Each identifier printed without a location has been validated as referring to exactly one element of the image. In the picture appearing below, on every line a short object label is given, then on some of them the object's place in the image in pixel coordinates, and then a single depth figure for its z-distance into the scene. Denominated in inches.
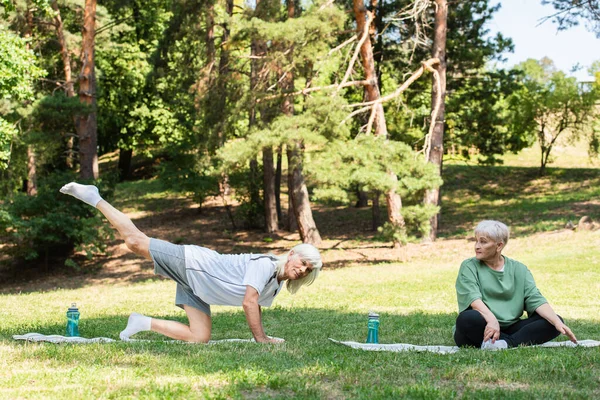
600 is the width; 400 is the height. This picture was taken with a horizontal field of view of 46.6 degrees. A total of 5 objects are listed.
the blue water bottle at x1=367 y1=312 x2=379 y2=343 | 268.2
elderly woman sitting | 249.0
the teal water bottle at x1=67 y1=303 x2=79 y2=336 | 284.7
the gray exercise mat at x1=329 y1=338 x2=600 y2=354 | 246.5
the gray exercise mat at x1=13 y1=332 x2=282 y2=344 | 263.9
